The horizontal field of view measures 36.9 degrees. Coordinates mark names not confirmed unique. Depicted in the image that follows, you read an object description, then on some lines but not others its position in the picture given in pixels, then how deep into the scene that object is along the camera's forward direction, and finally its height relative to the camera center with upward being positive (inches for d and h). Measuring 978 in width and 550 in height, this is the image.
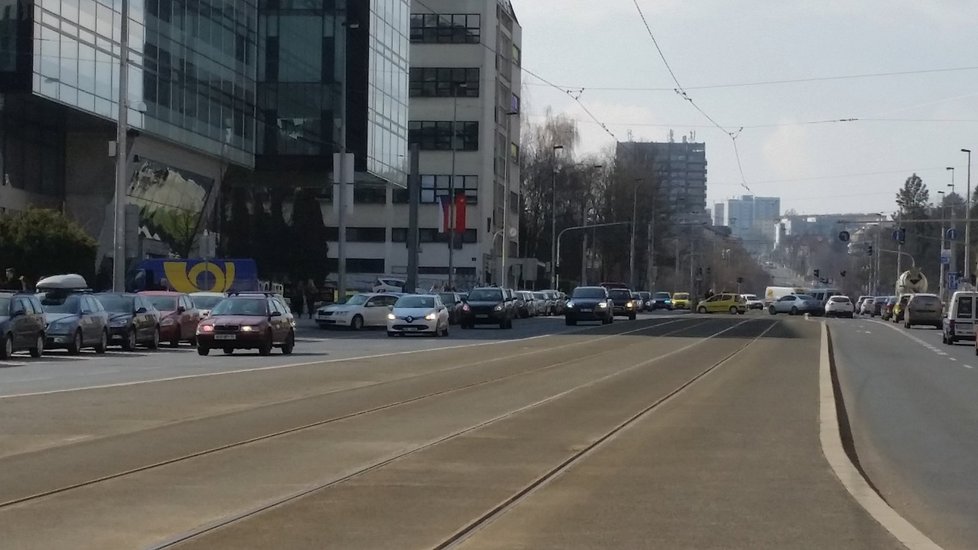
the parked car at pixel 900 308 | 3322.3 -23.0
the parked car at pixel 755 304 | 5211.6 -31.6
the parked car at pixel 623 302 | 3097.9 -20.7
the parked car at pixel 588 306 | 2610.7 -25.3
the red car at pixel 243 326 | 1366.9 -38.4
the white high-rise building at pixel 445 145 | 4313.5 +428.5
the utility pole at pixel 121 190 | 1710.1 +108.7
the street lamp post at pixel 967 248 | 3289.9 +124.1
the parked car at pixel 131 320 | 1488.7 -38.8
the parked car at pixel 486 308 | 2345.0 -29.8
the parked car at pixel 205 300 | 1770.9 -19.5
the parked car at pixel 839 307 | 3868.1 -27.1
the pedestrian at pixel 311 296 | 2608.3 -17.7
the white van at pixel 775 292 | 5393.7 +13.1
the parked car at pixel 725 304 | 4232.3 -28.4
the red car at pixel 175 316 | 1616.6 -36.4
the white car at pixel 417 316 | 1963.6 -37.3
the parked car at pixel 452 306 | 2469.2 -28.8
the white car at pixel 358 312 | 2214.6 -38.7
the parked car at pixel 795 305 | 4185.5 -25.7
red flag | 3051.2 +155.2
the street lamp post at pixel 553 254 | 4133.9 +107.0
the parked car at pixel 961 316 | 1929.1 -22.7
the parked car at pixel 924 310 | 2849.4 -22.6
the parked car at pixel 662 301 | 4655.3 -25.1
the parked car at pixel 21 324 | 1239.5 -38.1
